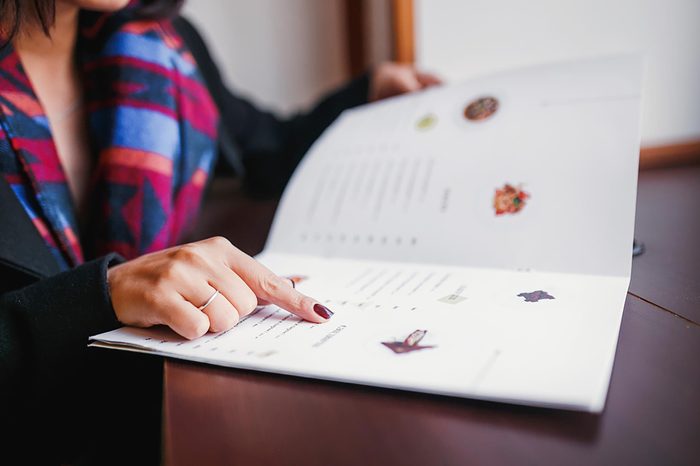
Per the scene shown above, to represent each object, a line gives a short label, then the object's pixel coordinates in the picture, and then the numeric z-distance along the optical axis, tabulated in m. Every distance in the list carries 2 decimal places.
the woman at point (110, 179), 0.39
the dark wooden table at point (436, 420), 0.24
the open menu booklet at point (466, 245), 0.30
